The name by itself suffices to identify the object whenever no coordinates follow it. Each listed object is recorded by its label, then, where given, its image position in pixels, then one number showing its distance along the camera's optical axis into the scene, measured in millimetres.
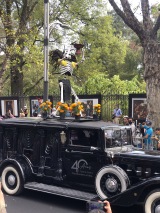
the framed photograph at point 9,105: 21453
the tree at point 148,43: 12305
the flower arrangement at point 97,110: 8812
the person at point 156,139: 11547
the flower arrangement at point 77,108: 8562
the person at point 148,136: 11867
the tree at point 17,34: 19839
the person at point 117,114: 17172
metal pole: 12641
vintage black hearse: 6875
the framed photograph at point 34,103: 19906
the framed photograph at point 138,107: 15922
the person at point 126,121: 14236
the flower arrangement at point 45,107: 9320
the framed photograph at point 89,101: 17797
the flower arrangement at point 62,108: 8781
